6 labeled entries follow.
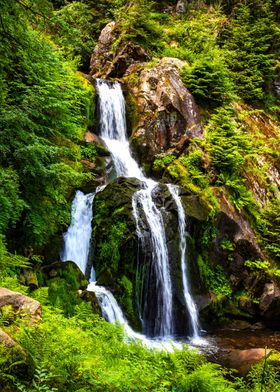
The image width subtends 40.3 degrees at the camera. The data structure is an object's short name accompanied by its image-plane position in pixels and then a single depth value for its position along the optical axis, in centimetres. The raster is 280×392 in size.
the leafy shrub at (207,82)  1645
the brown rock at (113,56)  1805
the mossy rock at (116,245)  1011
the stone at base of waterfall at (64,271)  846
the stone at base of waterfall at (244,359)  730
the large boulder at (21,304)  382
